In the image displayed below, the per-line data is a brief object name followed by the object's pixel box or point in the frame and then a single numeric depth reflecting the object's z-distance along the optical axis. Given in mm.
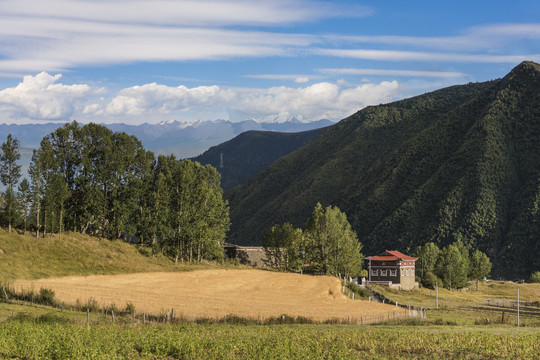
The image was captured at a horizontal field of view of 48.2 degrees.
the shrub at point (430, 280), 142625
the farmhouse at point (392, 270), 136750
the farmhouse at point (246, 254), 125500
